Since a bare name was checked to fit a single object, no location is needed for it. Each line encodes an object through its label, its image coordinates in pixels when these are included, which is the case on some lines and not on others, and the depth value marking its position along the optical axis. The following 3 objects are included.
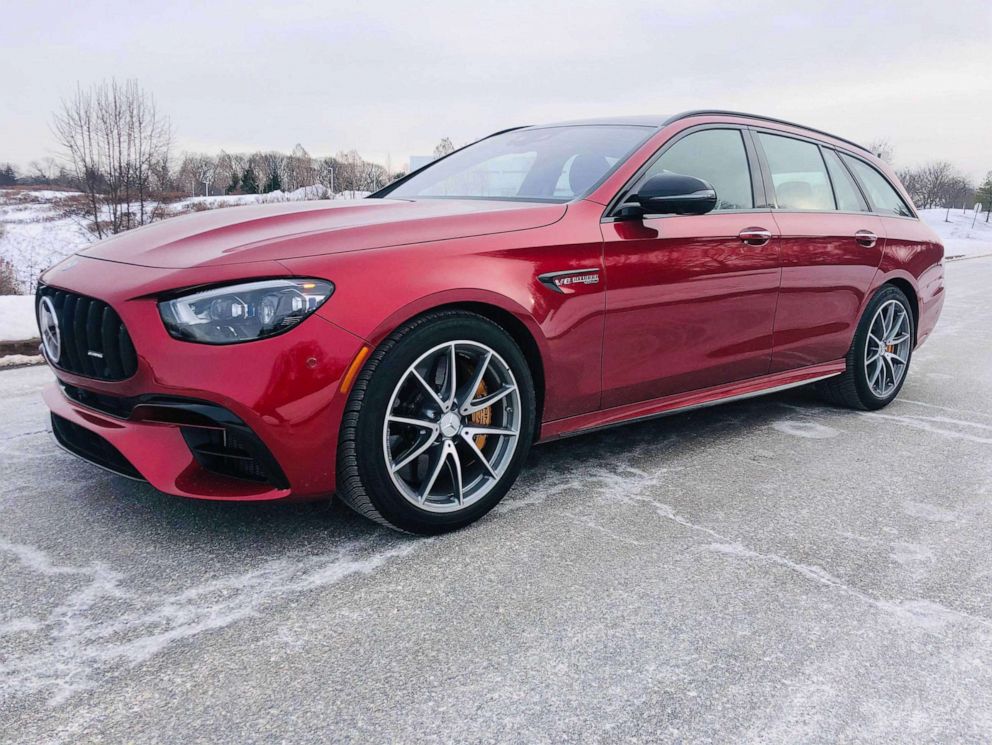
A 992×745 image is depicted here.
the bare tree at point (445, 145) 54.79
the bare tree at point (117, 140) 47.62
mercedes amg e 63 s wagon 2.38
